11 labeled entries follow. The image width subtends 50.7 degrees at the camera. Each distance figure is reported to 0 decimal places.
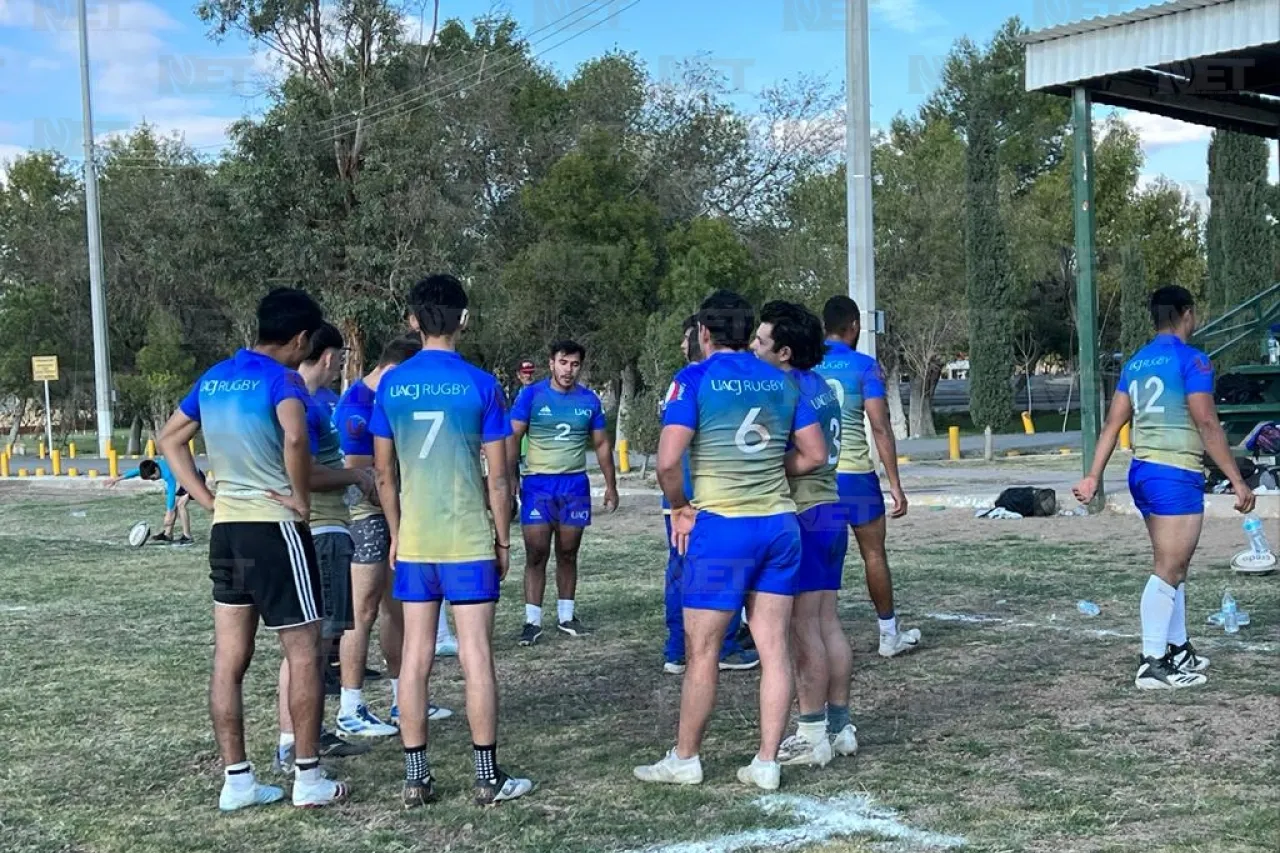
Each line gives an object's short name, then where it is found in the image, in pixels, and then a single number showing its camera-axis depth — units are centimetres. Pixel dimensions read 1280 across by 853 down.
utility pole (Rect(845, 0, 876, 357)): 1978
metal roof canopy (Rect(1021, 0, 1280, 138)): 1442
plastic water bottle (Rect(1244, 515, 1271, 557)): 995
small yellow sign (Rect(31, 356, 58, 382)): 3736
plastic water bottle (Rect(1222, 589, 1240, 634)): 823
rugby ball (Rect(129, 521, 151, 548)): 1593
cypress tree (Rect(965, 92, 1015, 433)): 3506
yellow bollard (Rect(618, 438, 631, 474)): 2592
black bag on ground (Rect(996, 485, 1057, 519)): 1541
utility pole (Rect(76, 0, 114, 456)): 3403
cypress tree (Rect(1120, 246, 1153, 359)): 3669
